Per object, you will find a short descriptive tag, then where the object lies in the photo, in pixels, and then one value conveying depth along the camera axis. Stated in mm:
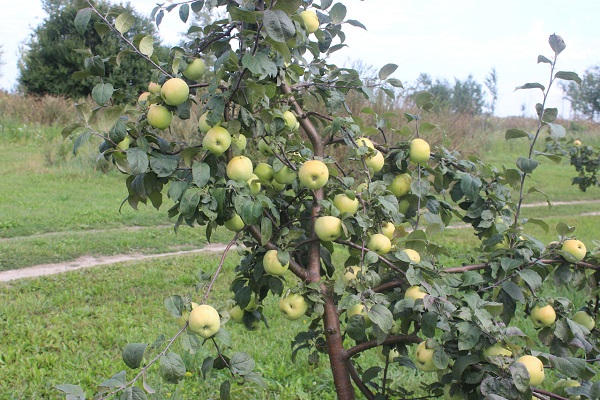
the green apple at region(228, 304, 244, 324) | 1698
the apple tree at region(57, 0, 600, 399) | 1213
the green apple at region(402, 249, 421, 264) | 1470
